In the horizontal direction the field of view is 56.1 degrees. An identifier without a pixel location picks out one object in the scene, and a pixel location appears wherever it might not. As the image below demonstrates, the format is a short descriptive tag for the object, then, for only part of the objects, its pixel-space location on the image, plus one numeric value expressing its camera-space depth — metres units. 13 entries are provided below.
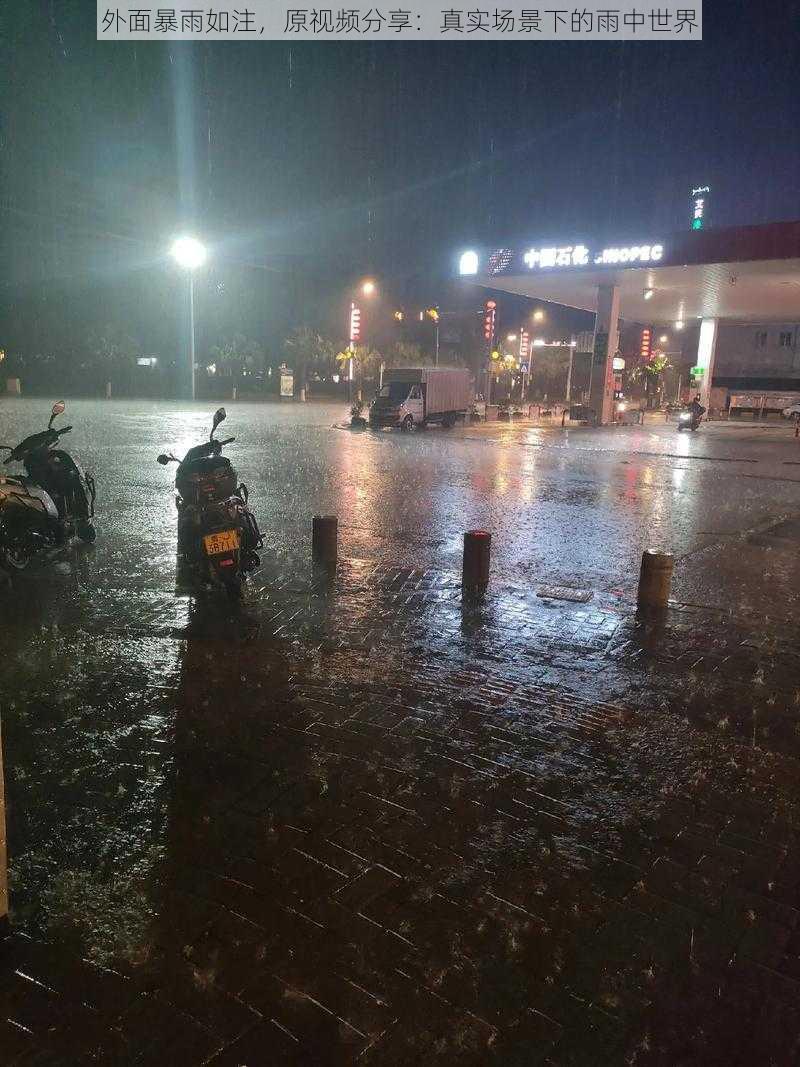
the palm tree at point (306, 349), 59.59
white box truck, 30.94
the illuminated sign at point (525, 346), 49.03
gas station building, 28.25
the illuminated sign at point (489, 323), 42.92
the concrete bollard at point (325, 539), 8.47
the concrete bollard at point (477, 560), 7.77
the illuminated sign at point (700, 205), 53.88
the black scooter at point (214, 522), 6.86
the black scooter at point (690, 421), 34.50
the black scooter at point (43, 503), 7.83
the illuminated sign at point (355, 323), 48.00
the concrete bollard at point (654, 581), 7.19
